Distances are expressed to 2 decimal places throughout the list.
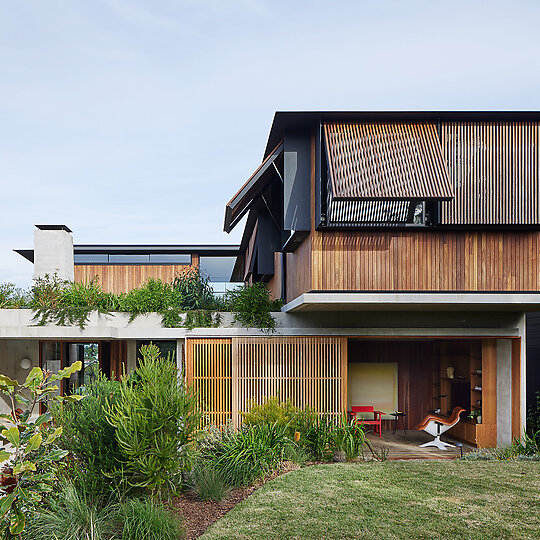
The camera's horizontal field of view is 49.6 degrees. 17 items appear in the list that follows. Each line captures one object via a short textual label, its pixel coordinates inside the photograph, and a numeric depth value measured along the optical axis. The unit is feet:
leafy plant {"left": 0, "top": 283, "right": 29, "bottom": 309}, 43.39
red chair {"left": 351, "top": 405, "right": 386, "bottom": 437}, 47.24
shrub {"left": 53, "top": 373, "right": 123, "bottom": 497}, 25.07
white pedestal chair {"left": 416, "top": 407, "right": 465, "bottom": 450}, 43.70
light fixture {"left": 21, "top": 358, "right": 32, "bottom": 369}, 46.91
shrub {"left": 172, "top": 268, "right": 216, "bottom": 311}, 43.48
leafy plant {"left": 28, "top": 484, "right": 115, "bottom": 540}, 22.06
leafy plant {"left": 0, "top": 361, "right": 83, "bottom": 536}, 19.11
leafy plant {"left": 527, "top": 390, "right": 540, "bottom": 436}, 42.29
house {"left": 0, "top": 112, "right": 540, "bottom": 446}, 33.63
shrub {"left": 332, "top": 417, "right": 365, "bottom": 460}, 35.19
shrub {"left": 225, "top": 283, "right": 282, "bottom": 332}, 41.06
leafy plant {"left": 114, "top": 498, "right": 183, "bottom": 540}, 22.41
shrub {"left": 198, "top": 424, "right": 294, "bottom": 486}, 29.68
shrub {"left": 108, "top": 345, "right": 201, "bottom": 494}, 24.11
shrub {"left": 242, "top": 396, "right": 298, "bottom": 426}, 35.35
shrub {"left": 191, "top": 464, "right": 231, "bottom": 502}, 27.58
